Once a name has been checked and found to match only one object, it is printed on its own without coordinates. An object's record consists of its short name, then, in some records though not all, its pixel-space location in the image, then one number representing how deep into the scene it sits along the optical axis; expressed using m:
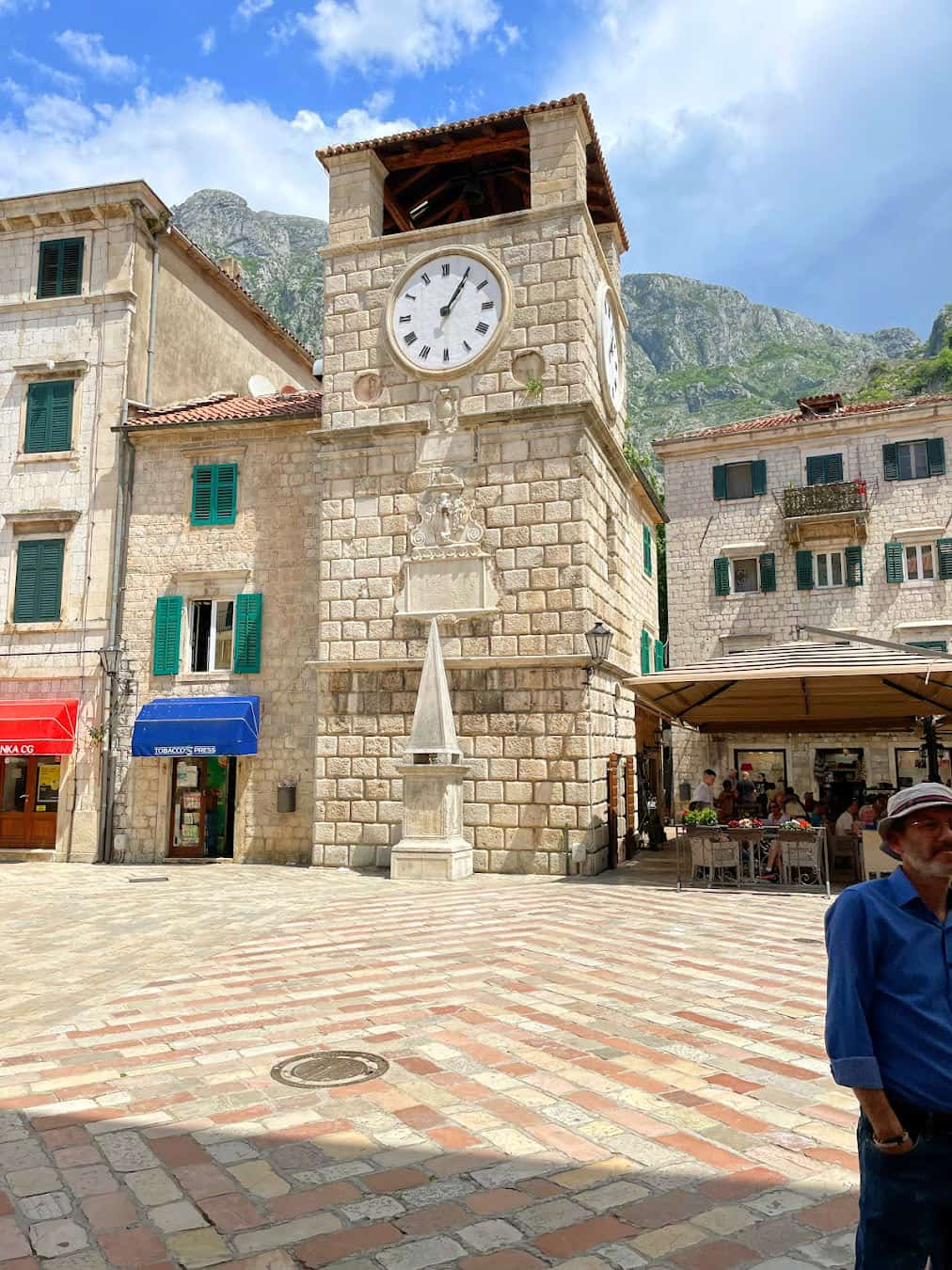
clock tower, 14.38
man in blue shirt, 2.23
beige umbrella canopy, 11.38
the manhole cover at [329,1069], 4.81
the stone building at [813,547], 24.27
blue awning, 16.48
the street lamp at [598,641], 14.05
